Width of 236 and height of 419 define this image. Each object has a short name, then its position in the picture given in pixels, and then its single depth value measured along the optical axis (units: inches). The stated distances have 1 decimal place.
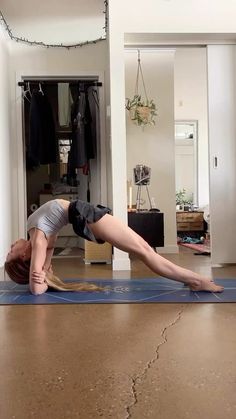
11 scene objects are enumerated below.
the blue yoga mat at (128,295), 88.3
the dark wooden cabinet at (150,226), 172.9
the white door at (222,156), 149.3
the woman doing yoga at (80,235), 92.8
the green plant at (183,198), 278.7
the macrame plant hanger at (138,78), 200.2
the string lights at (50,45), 175.2
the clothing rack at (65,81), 175.8
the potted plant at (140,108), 193.0
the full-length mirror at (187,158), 273.9
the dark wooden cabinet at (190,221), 262.8
